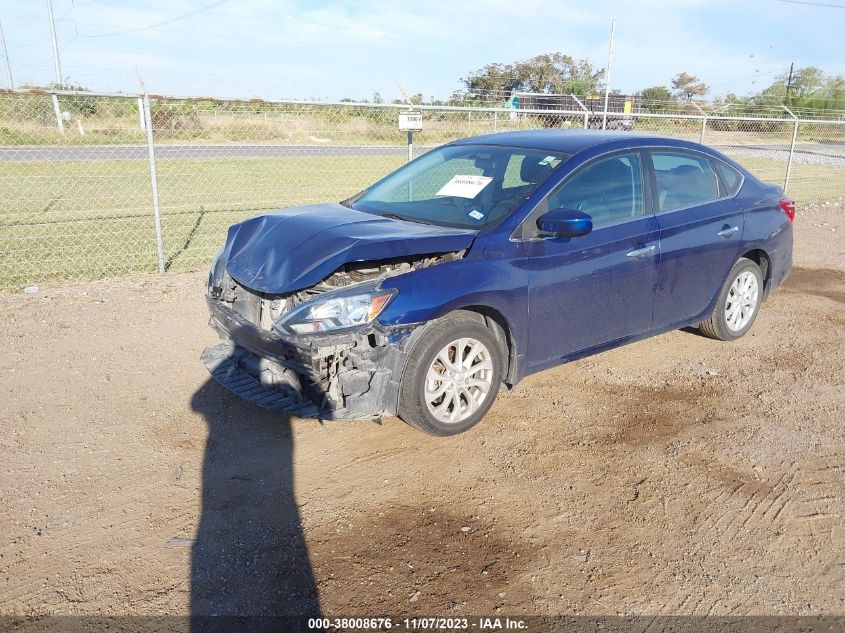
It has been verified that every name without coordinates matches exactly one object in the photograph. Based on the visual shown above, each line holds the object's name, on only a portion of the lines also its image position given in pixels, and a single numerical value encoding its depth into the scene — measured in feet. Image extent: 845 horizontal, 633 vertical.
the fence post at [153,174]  24.31
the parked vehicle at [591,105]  68.59
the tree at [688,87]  164.60
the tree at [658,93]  149.77
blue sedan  12.32
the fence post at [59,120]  35.95
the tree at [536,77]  157.75
